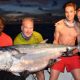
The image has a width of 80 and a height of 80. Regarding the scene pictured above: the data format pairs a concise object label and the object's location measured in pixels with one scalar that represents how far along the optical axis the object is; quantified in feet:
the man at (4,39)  6.86
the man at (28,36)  6.58
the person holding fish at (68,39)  6.77
